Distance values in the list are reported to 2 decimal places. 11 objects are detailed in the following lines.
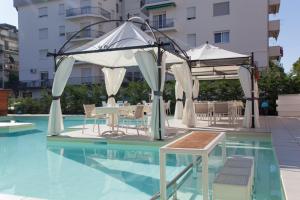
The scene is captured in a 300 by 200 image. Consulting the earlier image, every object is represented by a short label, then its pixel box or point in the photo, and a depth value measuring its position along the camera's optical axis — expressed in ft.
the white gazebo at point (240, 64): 33.50
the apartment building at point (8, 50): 135.44
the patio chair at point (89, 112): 31.42
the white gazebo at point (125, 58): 26.50
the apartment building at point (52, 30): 102.89
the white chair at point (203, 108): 35.22
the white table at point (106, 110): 29.25
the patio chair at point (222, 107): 33.68
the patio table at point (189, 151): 11.34
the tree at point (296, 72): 54.75
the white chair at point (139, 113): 29.43
